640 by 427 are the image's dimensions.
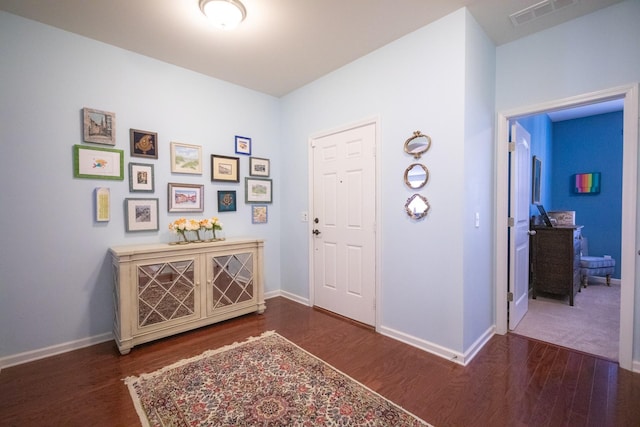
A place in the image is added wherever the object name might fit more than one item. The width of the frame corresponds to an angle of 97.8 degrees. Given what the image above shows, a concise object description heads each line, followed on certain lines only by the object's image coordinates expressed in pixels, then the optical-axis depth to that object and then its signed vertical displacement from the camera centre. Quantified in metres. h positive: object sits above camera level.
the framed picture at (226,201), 3.41 +0.09
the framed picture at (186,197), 3.04 +0.13
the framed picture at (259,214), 3.75 -0.08
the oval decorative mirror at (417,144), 2.44 +0.57
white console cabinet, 2.43 -0.77
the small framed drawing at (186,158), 3.06 +0.57
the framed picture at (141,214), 2.77 -0.05
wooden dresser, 3.54 -0.71
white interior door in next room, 2.83 -0.19
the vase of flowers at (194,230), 2.91 -0.23
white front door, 2.92 -0.17
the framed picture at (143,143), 2.80 +0.67
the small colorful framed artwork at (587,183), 4.83 +0.42
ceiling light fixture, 2.06 +1.50
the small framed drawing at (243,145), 3.57 +0.82
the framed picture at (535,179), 4.11 +0.42
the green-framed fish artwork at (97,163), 2.52 +0.44
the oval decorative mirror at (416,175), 2.46 +0.29
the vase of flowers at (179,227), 2.85 -0.19
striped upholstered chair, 4.17 -0.91
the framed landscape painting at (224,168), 3.35 +0.49
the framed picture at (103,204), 2.61 +0.05
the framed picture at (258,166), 3.71 +0.57
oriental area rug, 1.65 -1.25
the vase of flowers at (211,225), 3.02 -0.18
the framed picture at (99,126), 2.56 +0.78
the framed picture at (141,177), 2.80 +0.32
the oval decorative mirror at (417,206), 2.46 +0.01
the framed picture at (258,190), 3.68 +0.24
